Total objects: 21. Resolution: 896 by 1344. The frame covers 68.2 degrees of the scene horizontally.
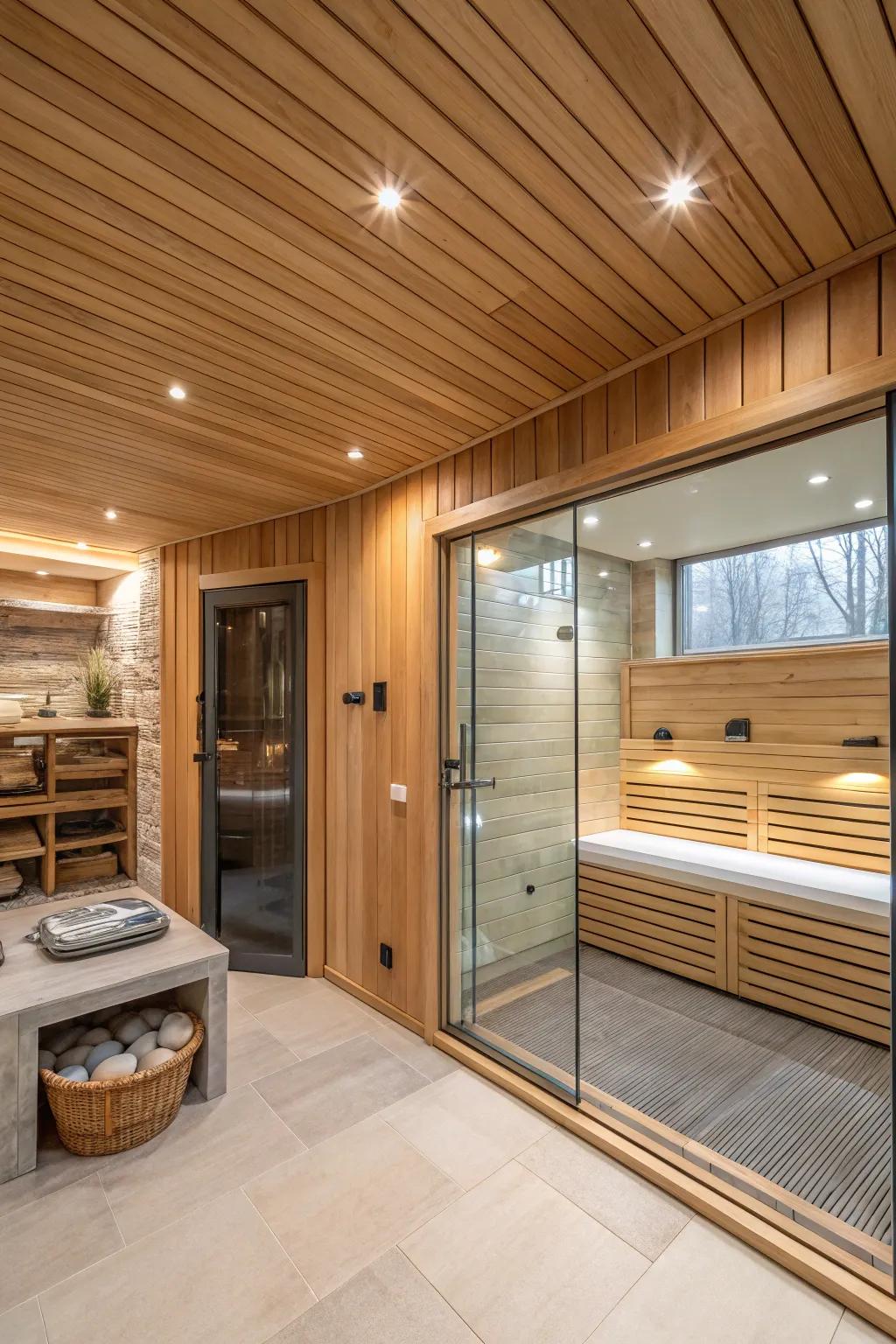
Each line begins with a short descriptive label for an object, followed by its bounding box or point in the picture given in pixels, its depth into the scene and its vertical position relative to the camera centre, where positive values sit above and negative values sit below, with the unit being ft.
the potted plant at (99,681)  15.94 -0.12
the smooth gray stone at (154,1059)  7.44 -4.34
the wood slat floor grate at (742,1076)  7.04 -5.32
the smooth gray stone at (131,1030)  7.98 -4.32
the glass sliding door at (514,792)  8.73 -1.60
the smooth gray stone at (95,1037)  7.89 -4.34
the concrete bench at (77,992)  6.78 -3.52
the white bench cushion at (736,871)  9.88 -3.29
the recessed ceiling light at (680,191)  4.64 +3.45
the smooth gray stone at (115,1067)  7.30 -4.35
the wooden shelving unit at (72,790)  13.16 -2.50
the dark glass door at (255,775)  11.84 -1.86
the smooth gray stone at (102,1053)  7.53 -4.36
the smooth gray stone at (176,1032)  7.81 -4.26
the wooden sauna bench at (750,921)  9.72 -4.12
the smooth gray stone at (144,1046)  7.70 -4.35
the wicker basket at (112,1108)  6.95 -4.64
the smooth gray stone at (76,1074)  7.27 -4.40
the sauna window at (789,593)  11.58 +1.58
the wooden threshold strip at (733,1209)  5.35 -4.99
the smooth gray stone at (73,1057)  7.54 -4.38
